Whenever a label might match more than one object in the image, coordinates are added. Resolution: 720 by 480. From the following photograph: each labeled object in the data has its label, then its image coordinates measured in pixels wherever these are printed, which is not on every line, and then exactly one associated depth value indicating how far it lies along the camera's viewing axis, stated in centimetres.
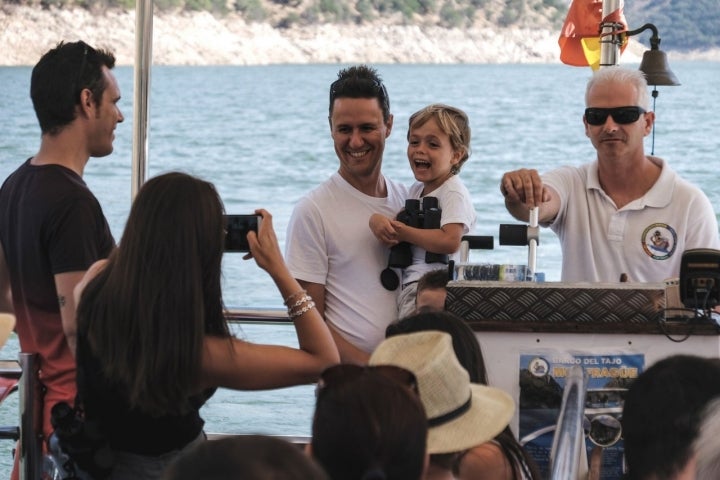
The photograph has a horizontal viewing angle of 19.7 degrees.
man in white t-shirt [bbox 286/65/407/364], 537
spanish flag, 771
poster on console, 421
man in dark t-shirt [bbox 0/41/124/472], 462
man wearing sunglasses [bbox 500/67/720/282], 520
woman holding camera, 372
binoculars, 536
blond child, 527
